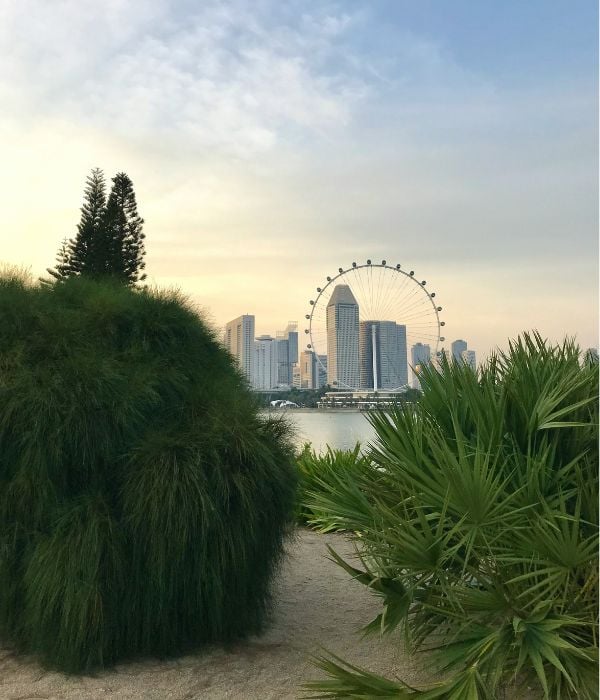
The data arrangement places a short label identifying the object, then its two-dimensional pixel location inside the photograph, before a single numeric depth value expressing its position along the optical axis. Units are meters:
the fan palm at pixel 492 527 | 3.25
